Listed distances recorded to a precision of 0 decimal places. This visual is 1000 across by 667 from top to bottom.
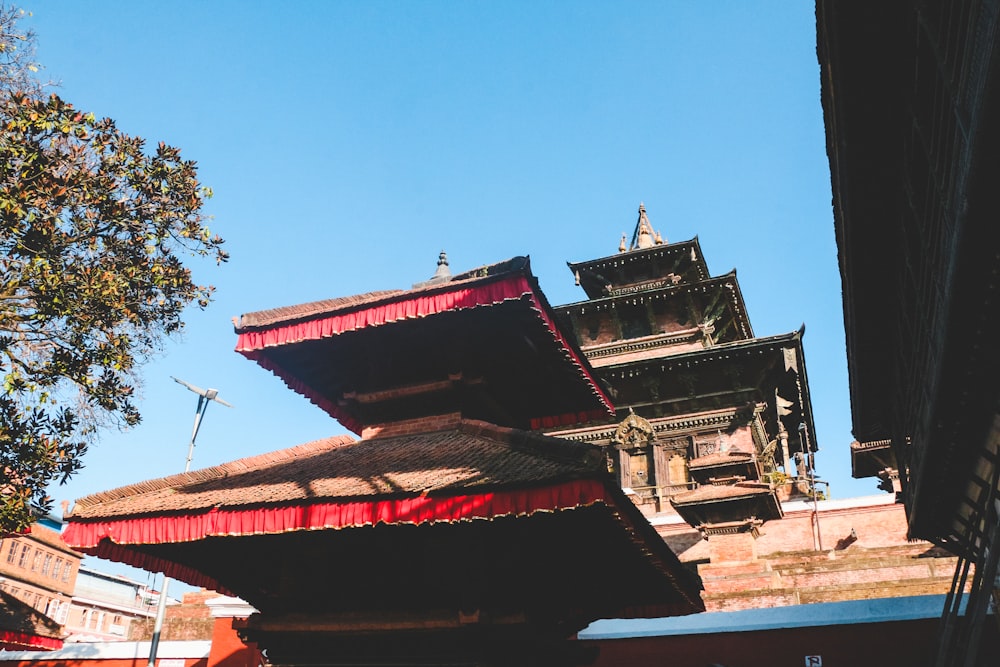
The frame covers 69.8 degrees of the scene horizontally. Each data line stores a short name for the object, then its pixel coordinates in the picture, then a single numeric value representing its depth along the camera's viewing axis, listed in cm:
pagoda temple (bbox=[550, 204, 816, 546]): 2434
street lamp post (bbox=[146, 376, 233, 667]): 1919
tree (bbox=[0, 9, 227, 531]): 988
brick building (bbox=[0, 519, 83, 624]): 3869
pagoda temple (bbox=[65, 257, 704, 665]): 609
